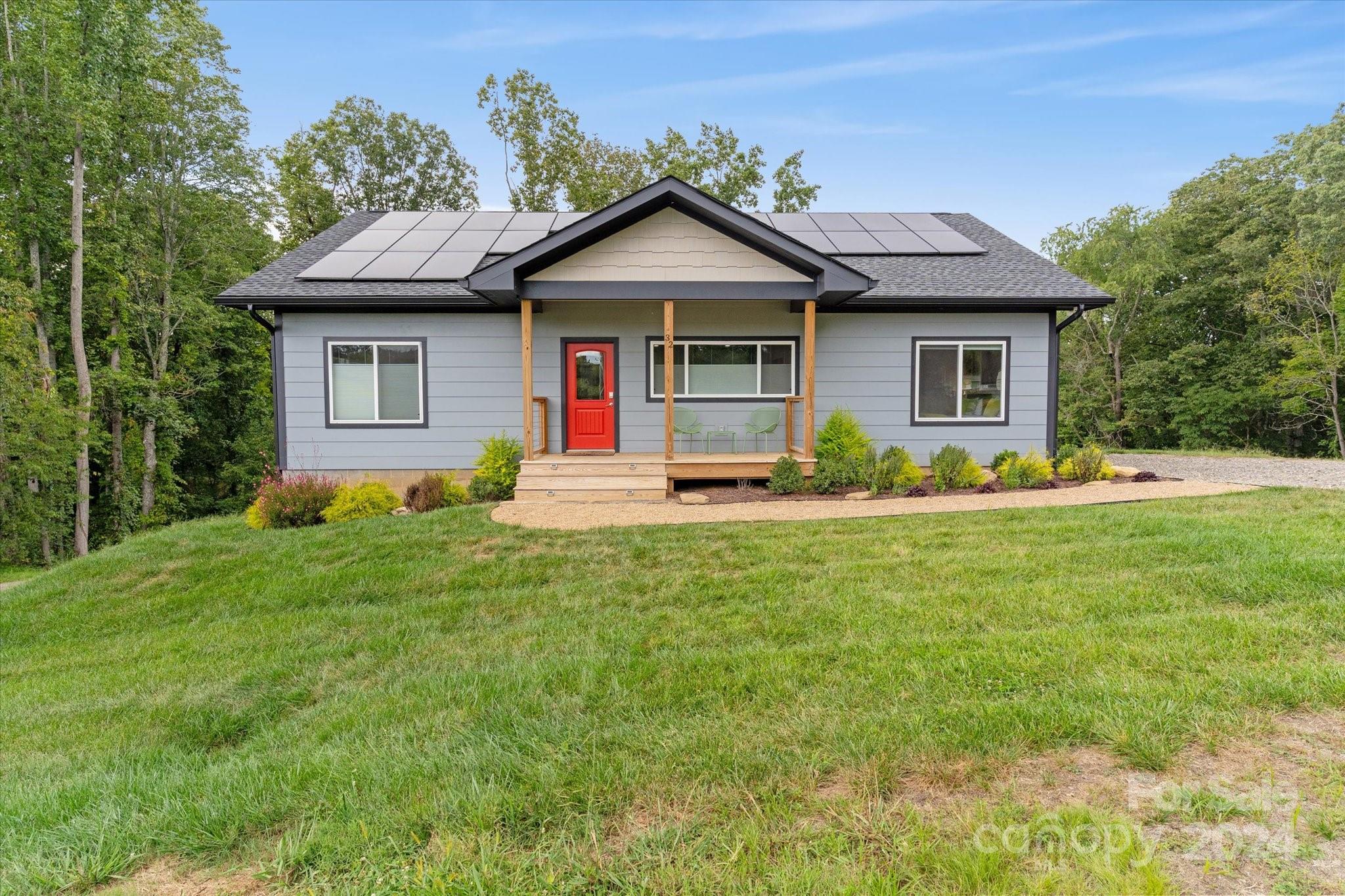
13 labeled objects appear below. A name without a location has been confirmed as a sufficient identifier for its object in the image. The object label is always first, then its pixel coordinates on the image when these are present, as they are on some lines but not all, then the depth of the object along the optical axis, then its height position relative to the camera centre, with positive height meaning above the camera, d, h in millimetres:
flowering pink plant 7902 -989
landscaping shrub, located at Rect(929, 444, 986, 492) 8859 -636
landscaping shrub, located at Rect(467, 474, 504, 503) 8773 -924
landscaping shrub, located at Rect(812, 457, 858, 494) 8609 -688
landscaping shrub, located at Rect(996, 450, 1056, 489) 8734 -683
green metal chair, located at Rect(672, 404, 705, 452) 10328 +67
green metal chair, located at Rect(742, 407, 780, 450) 10258 +86
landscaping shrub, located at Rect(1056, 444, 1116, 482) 9102 -622
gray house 10023 +1019
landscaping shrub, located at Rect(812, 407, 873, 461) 9219 -213
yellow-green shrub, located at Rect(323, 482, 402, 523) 7957 -1007
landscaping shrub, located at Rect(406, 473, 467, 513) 8430 -928
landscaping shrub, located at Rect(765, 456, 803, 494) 8641 -719
